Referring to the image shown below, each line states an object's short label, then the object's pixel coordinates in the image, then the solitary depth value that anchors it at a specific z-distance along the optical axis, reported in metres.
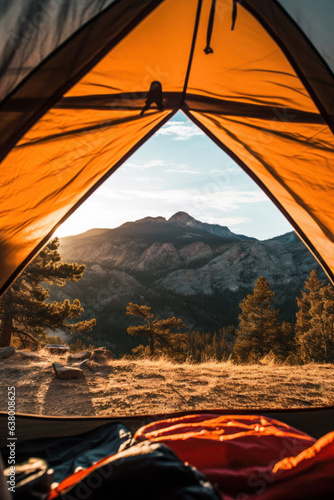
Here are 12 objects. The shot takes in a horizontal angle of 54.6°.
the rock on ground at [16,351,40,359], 6.79
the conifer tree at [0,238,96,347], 12.25
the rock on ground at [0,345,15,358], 6.72
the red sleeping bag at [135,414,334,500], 1.26
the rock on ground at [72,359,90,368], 6.11
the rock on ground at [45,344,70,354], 9.13
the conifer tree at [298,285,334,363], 22.45
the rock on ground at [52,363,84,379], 5.28
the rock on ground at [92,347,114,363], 7.10
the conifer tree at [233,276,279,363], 24.03
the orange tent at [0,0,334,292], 1.78
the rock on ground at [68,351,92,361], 6.98
